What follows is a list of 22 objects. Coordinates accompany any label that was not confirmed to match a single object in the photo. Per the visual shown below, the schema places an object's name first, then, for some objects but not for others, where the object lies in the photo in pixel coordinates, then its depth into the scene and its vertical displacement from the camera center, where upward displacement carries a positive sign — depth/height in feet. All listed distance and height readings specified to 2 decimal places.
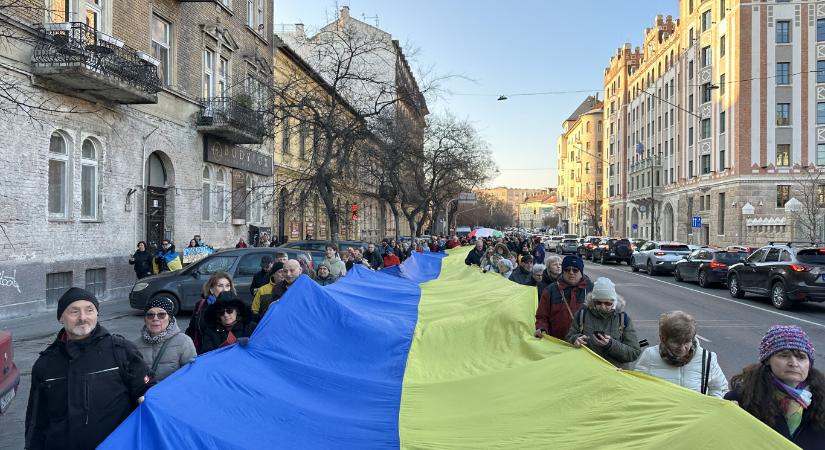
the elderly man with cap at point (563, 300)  20.61 -2.55
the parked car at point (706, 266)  75.46 -5.30
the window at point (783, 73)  150.51 +36.46
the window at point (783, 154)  150.41 +16.90
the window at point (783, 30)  150.51 +46.73
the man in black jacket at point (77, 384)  11.92 -3.12
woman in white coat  13.17 -2.93
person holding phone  16.08 -2.80
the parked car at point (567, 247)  168.90 -6.30
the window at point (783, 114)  150.92 +26.64
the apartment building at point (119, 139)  46.75 +7.99
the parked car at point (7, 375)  19.60 -4.95
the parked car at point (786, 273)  51.34 -4.32
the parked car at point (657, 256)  97.19 -5.16
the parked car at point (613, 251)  131.64 -5.78
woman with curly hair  10.11 -2.76
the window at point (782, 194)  149.18 +7.20
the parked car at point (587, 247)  153.89 -5.79
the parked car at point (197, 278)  45.57 -4.08
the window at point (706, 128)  170.65 +26.26
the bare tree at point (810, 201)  116.88 +4.83
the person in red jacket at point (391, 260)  65.41 -3.86
